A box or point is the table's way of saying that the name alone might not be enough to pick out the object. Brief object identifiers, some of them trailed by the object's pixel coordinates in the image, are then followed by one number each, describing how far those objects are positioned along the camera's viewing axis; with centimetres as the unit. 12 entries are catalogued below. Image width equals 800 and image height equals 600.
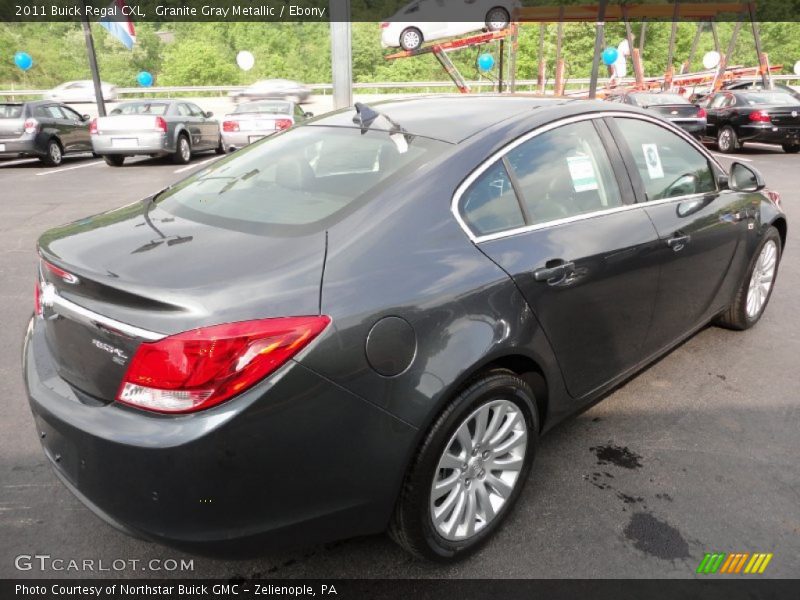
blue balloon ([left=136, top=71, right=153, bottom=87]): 3092
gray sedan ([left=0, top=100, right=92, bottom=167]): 1312
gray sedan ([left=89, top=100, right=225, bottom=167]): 1313
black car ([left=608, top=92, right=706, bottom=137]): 1445
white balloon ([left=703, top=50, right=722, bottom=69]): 2712
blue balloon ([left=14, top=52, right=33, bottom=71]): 2917
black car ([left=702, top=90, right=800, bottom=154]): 1420
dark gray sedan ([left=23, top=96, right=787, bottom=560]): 176
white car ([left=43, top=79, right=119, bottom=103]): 3177
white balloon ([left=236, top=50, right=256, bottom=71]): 3100
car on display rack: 2158
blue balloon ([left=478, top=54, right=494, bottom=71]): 2753
